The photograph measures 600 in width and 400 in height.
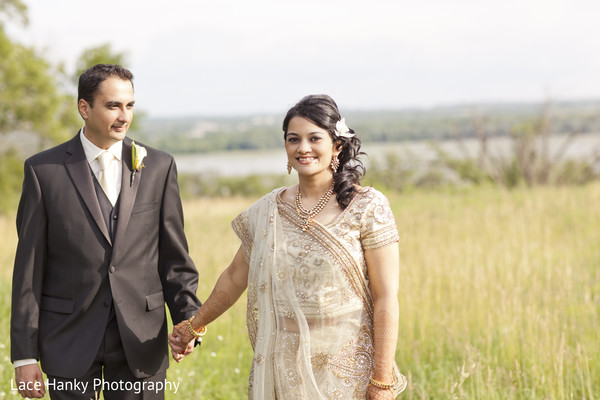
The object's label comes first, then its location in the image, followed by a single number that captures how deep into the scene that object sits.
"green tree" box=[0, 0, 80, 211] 19.30
